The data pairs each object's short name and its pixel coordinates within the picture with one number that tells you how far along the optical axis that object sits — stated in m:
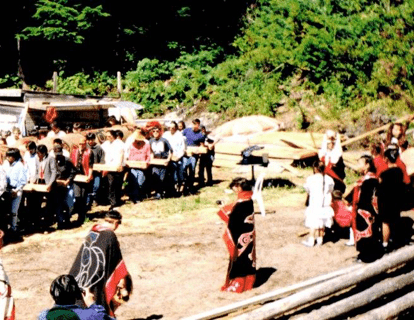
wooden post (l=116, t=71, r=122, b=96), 29.34
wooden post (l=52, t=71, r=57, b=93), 28.56
